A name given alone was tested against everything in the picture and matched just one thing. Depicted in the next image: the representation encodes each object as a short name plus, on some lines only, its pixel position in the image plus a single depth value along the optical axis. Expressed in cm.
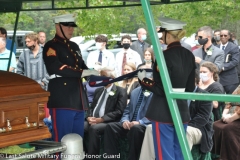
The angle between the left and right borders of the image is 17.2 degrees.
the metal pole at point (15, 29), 859
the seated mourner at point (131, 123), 859
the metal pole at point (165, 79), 455
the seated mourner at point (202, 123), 814
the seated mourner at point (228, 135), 852
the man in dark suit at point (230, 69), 1305
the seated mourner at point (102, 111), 911
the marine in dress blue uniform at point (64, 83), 760
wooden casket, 548
